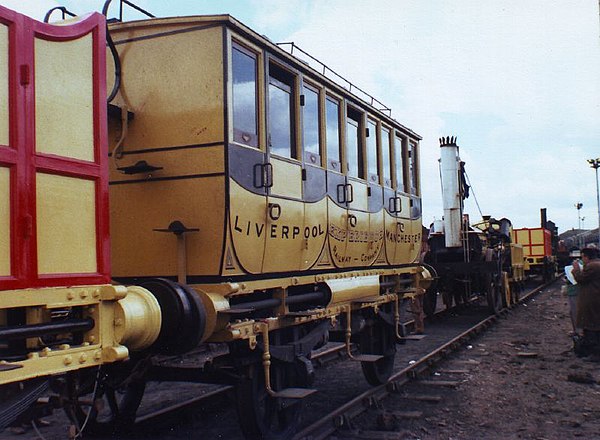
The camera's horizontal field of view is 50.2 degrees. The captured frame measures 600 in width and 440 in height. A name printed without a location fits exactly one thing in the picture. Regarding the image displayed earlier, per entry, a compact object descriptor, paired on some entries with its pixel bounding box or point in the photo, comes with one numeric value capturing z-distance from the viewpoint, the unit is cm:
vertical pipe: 1623
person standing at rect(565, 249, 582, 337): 1127
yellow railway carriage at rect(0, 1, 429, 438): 303
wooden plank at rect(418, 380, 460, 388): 831
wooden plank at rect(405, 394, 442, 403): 751
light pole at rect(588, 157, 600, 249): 4918
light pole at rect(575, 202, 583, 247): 7256
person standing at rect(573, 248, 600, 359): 985
